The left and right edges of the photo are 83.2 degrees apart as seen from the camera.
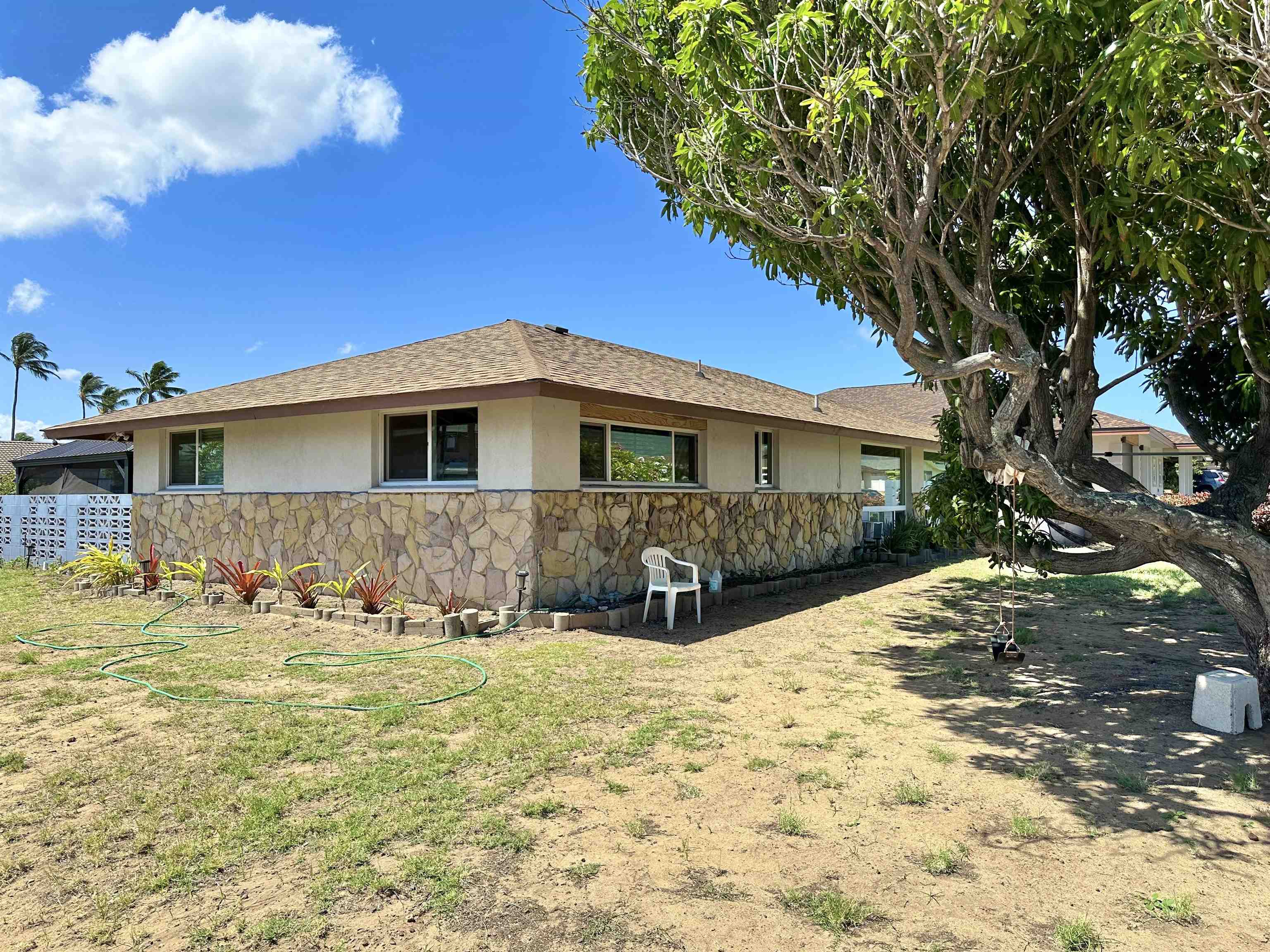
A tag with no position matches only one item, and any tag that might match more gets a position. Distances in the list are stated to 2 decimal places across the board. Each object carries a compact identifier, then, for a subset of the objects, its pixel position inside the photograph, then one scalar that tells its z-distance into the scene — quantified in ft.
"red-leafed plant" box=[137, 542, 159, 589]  37.50
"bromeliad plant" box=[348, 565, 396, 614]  30.42
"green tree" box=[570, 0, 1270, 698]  15.10
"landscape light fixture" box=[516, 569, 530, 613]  30.40
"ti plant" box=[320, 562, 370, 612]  31.32
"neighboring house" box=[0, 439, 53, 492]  127.75
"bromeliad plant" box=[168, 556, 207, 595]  37.35
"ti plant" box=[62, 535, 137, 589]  39.01
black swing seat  23.18
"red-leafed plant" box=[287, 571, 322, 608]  32.32
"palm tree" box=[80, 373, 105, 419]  208.59
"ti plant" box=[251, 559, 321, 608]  33.35
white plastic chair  30.66
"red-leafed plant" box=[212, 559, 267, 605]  33.06
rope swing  22.02
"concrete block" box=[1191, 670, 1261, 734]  16.78
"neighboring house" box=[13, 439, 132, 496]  68.64
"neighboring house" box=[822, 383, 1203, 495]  79.97
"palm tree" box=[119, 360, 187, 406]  215.10
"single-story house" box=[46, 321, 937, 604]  31.24
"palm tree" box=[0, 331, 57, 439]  188.14
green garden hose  19.13
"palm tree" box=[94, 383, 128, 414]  207.62
